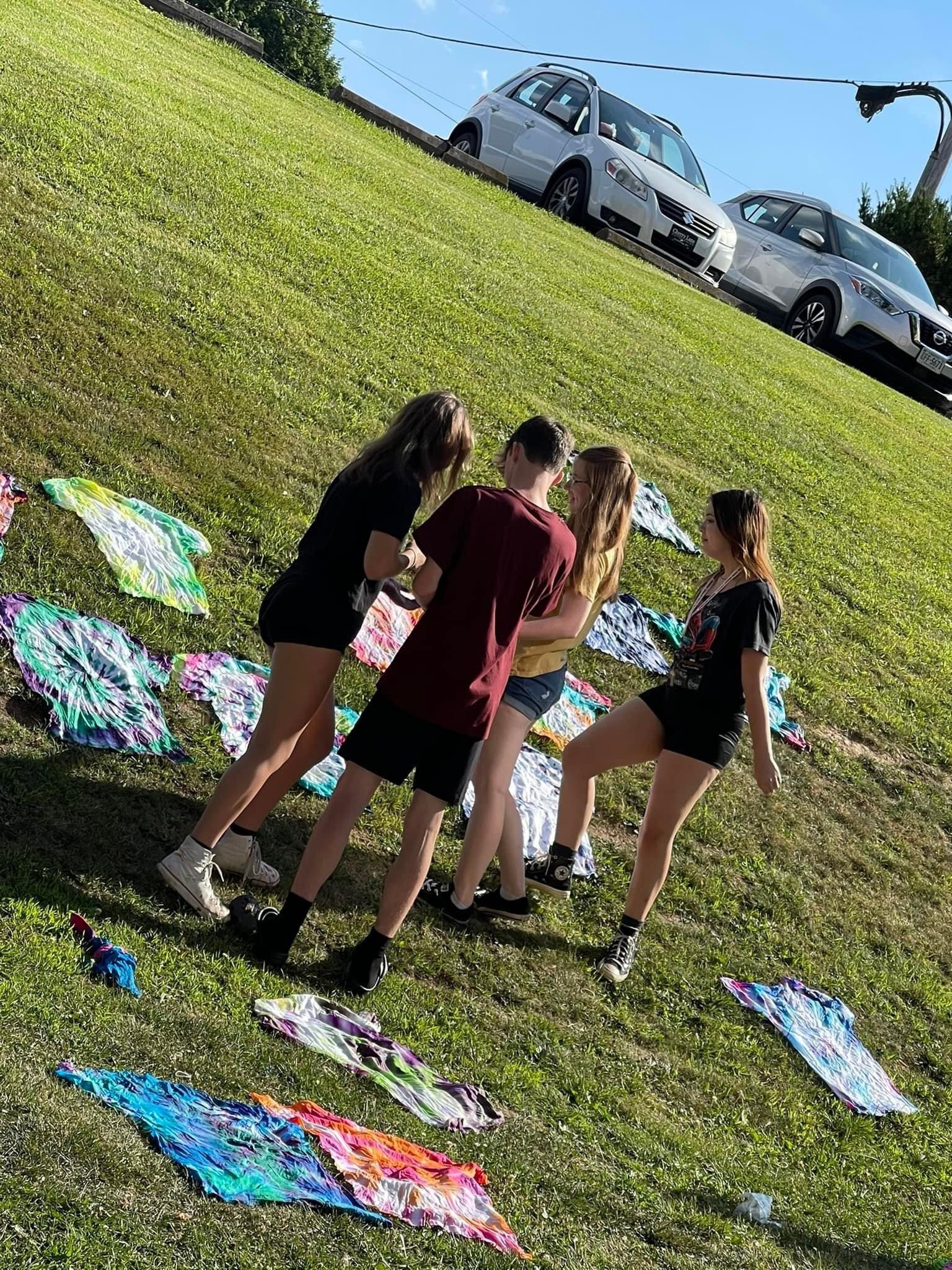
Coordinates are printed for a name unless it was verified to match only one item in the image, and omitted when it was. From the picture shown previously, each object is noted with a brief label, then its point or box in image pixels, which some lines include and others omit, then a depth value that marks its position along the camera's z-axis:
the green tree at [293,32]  60.34
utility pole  24.55
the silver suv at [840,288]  16.34
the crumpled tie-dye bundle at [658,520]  8.71
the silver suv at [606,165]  15.05
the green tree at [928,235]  27.84
